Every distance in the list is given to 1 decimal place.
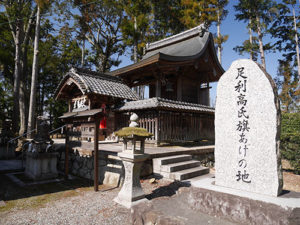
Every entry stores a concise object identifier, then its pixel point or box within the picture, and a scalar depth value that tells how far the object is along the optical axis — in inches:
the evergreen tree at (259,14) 812.4
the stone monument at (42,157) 299.4
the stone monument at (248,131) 149.4
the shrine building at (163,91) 399.2
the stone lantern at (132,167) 198.2
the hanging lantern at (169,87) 517.7
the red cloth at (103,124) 402.6
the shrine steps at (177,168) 252.1
